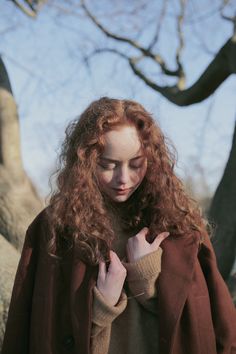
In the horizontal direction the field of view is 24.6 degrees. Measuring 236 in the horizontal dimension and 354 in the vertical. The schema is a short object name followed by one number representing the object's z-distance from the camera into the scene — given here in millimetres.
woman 2430
